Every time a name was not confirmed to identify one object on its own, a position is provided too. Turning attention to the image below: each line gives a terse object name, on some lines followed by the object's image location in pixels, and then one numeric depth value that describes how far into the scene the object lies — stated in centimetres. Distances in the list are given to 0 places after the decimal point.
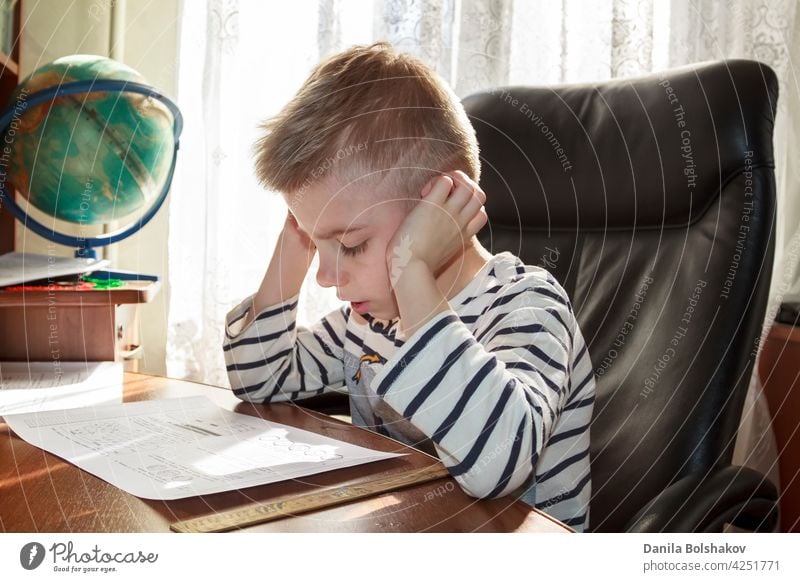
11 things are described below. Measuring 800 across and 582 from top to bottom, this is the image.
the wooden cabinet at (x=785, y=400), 114
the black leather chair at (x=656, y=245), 68
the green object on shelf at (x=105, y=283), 100
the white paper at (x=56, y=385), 74
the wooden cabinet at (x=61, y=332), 97
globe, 93
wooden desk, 45
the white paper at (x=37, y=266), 91
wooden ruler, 43
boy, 56
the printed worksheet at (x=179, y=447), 50
